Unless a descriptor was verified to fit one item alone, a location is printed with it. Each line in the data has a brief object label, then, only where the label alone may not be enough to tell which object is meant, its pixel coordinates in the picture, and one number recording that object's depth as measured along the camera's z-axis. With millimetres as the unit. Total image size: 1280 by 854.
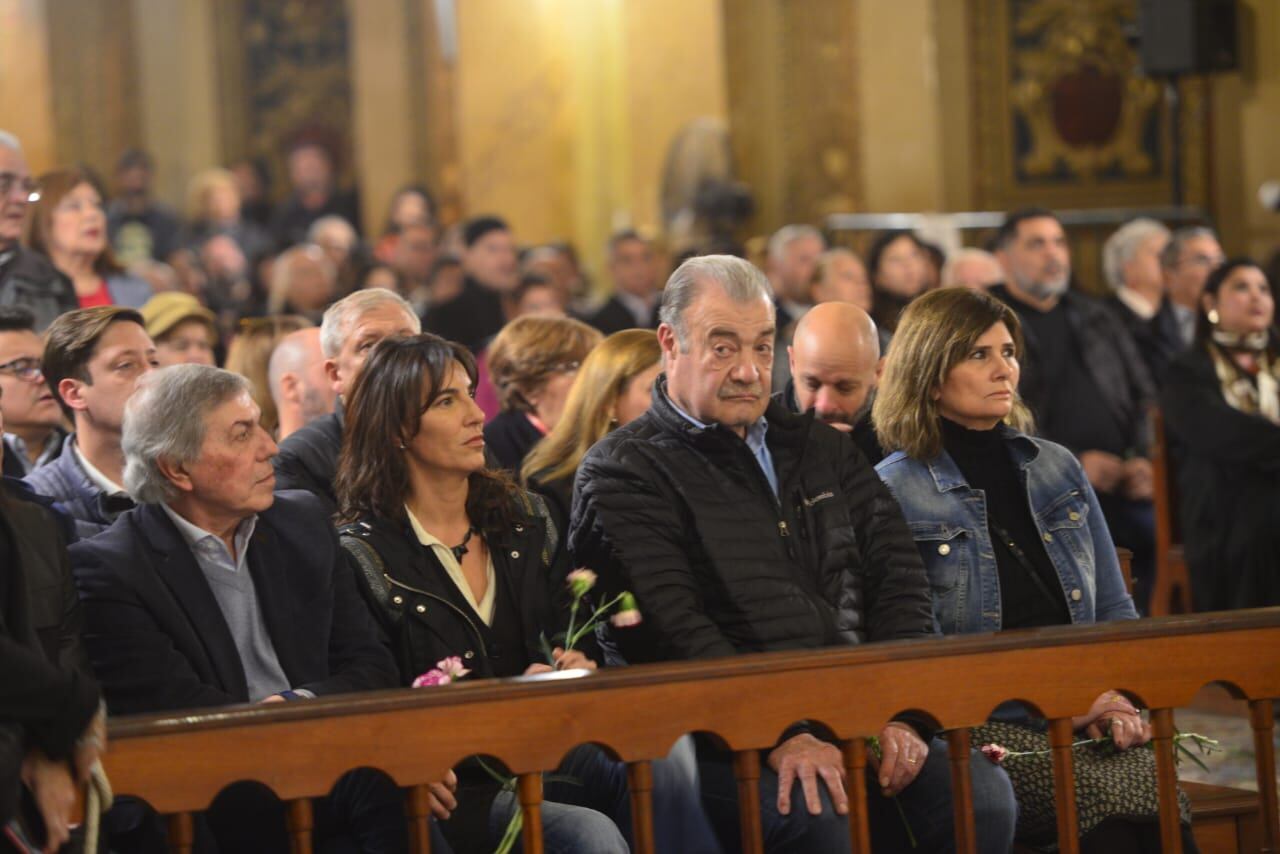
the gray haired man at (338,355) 7982
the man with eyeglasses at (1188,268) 13773
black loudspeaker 15843
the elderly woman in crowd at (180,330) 9707
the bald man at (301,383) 8990
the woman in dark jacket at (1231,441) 11121
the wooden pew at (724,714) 5283
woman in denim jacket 7157
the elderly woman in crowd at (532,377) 9274
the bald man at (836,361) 8206
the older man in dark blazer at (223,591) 6153
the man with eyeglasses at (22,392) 8219
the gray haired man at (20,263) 9511
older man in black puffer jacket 6440
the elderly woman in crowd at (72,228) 10377
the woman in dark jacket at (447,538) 6656
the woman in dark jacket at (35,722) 4904
